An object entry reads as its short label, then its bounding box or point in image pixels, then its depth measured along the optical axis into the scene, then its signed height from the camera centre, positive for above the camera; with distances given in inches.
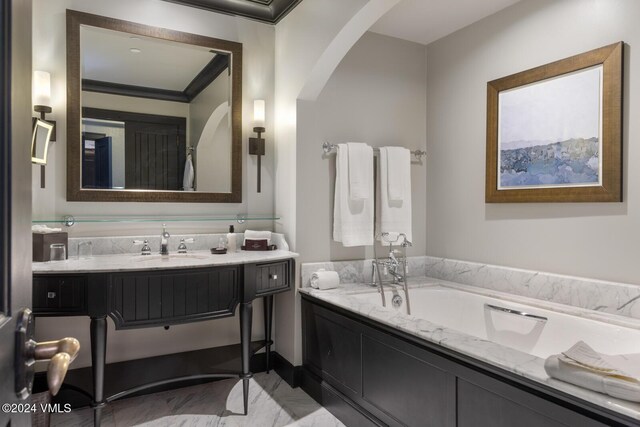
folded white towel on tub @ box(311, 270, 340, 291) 105.3 -17.0
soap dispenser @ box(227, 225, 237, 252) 106.1 -7.4
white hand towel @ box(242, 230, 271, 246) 109.3 -5.8
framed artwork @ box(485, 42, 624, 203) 85.2 +18.5
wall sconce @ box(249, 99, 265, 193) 114.3 +23.0
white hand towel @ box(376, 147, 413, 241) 116.9 +4.2
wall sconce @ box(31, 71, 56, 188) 89.7 +20.6
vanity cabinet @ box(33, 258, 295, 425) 76.7 -16.5
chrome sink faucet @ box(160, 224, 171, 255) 100.3 -7.2
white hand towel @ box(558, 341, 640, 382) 46.9 -17.5
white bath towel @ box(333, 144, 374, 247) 110.6 +0.0
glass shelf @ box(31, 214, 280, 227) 95.4 -1.4
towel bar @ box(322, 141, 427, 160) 111.0 +17.5
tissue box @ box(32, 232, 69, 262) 82.6 -6.3
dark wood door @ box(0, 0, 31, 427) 22.0 +1.5
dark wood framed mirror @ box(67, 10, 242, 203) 97.3 +24.9
